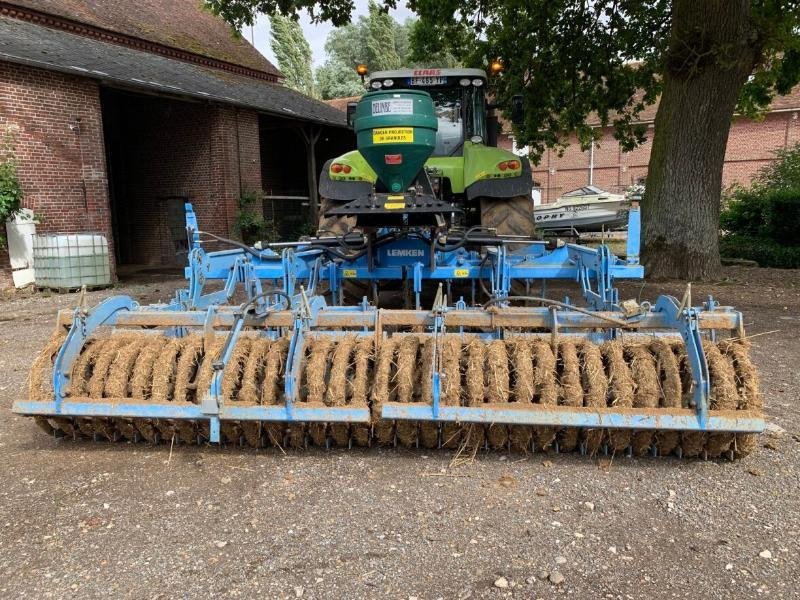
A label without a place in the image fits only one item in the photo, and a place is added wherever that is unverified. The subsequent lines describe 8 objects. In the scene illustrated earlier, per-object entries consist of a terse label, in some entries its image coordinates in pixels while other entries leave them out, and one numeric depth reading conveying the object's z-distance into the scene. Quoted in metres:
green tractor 4.69
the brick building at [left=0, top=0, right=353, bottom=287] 11.13
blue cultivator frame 3.19
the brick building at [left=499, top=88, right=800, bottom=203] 25.86
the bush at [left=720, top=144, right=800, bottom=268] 13.54
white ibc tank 10.83
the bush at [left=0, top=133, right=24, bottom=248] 10.28
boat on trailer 20.70
